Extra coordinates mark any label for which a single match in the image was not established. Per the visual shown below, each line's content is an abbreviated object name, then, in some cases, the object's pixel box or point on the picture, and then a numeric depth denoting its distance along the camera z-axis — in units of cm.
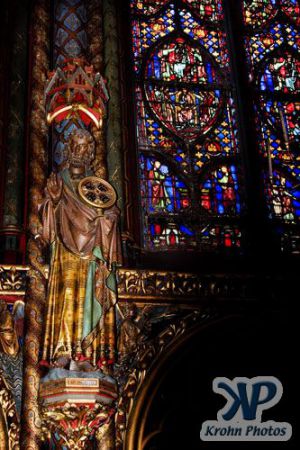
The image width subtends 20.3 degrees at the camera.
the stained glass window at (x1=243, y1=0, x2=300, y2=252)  964
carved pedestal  668
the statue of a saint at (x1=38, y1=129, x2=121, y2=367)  690
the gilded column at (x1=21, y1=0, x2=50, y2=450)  695
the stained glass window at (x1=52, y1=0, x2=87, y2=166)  941
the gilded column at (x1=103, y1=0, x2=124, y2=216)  880
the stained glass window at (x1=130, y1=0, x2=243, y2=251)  914
